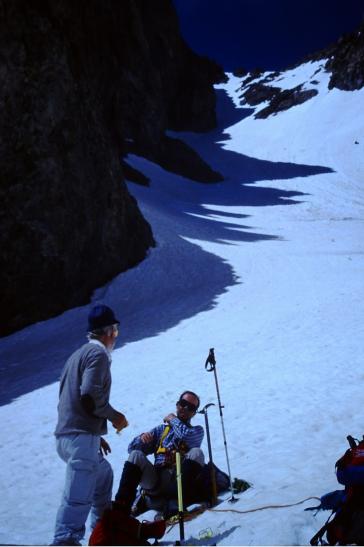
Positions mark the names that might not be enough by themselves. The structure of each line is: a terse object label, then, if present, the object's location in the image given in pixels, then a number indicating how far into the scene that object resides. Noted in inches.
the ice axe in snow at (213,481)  204.2
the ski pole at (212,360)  236.6
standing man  157.2
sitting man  201.9
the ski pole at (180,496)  159.6
